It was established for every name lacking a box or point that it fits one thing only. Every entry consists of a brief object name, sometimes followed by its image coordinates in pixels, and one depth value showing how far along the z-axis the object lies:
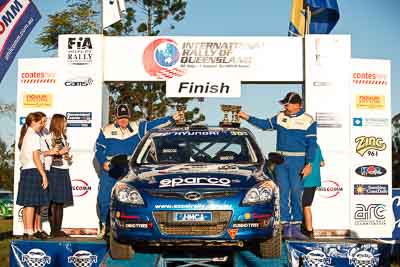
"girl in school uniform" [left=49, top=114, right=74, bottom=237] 8.64
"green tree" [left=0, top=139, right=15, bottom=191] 53.09
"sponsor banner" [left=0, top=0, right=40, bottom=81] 10.09
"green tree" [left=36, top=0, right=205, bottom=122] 21.22
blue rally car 5.65
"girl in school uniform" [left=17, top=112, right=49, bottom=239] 7.83
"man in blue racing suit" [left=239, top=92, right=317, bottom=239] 7.89
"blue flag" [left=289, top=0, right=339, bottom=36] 11.66
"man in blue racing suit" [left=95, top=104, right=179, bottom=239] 8.77
